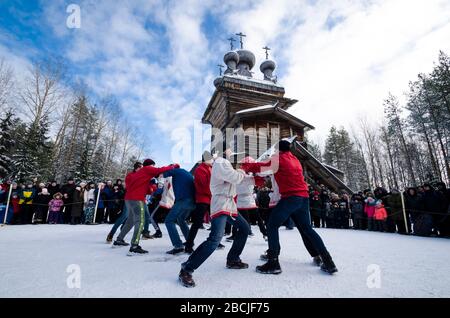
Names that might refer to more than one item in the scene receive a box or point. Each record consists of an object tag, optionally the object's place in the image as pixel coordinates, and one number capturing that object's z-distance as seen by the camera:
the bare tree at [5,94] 18.53
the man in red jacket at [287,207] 3.36
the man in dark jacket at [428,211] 8.09
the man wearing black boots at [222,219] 2.89
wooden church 17.38
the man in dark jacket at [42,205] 10.96
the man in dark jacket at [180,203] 4.65
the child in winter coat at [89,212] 11.17
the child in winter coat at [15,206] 10.63
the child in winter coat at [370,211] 10.34
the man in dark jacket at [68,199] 11.34
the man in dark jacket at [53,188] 11.64
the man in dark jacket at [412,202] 8.66
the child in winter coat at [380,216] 9.92
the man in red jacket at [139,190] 4.71
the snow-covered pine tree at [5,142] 20.06
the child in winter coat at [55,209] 11.06
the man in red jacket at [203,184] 4.76
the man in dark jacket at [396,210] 9.19
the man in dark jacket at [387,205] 9.62
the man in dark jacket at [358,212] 11.12
